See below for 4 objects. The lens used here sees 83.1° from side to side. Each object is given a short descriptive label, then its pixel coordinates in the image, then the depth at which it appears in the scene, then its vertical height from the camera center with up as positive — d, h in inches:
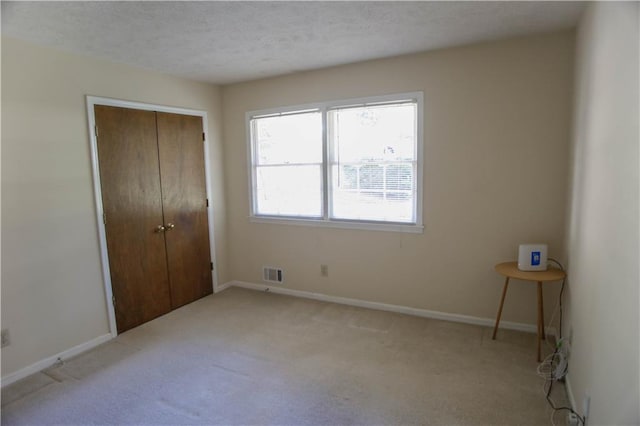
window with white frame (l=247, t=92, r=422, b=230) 138.9 +6.5
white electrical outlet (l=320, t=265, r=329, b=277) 161.6 -41.3
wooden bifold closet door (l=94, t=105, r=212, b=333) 132.2 -11.2
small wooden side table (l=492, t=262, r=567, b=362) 106.7 -30.7
